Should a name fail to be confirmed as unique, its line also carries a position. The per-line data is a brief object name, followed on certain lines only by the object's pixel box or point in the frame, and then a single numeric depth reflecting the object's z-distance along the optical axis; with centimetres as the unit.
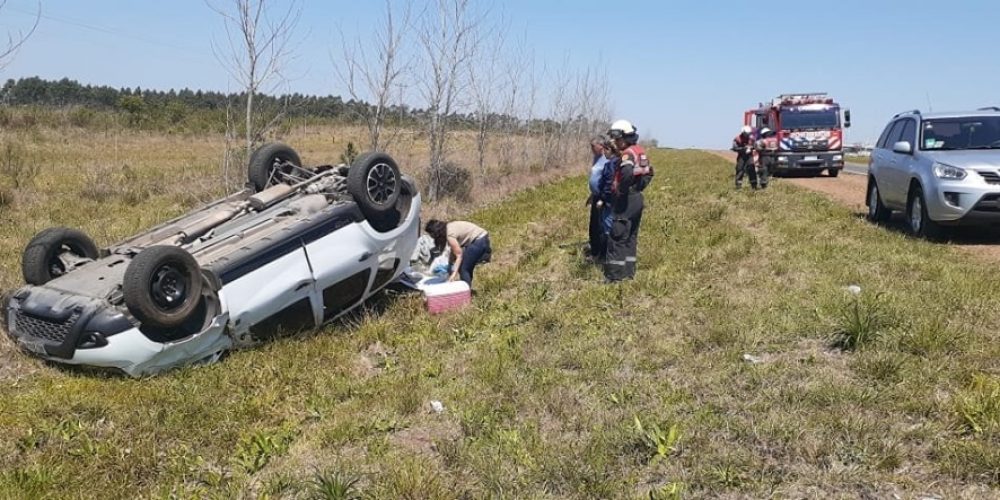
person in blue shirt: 815
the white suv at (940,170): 789
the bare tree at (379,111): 1372
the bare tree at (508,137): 2444
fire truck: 2031
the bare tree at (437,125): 1558
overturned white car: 480
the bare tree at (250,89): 1144
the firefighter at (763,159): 1631
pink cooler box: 670
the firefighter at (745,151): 1575
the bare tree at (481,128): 1984
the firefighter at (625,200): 693
